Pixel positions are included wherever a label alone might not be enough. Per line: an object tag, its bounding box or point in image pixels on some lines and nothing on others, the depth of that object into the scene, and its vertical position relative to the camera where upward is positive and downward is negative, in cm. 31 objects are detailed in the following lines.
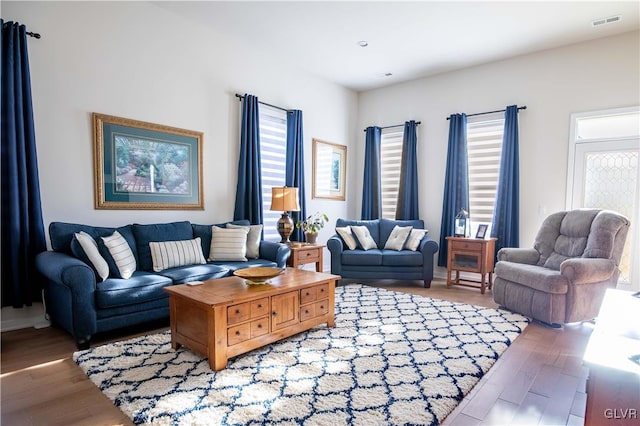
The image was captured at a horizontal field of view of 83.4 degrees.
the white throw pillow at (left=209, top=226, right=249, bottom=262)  396 -53
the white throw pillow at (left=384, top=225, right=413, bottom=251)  513 -57
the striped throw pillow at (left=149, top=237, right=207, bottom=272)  345 -56
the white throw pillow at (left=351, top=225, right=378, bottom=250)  518 -57
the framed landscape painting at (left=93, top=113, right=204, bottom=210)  356 +34
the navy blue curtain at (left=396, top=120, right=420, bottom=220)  582 +40
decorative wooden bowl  275 -60
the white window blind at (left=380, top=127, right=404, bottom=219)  616 +55
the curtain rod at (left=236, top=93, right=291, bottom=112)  466 +130
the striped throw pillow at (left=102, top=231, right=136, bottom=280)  308 -51
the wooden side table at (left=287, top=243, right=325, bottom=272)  453 -74
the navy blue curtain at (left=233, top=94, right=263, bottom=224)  463 +39
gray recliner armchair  330 -70
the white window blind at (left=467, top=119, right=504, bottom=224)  518 +50
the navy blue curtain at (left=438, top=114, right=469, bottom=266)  534 +40
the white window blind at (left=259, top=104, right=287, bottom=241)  504 +60
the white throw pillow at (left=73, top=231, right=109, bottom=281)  288 -48
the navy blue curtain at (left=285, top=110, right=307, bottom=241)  527 +63
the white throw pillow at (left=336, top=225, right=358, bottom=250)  513 -56
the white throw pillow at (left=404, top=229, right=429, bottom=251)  502 -57
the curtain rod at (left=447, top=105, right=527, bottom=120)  485 +125
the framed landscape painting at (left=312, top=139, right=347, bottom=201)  587 +47
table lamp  458 -6
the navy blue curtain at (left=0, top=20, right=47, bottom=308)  292 +14
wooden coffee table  236 -84
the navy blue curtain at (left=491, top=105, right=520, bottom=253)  486 +14
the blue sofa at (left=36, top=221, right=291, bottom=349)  266 -72
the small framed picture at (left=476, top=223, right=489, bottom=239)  489 -43
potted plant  500 -43
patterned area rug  191 -115
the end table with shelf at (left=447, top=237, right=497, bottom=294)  470 -80
